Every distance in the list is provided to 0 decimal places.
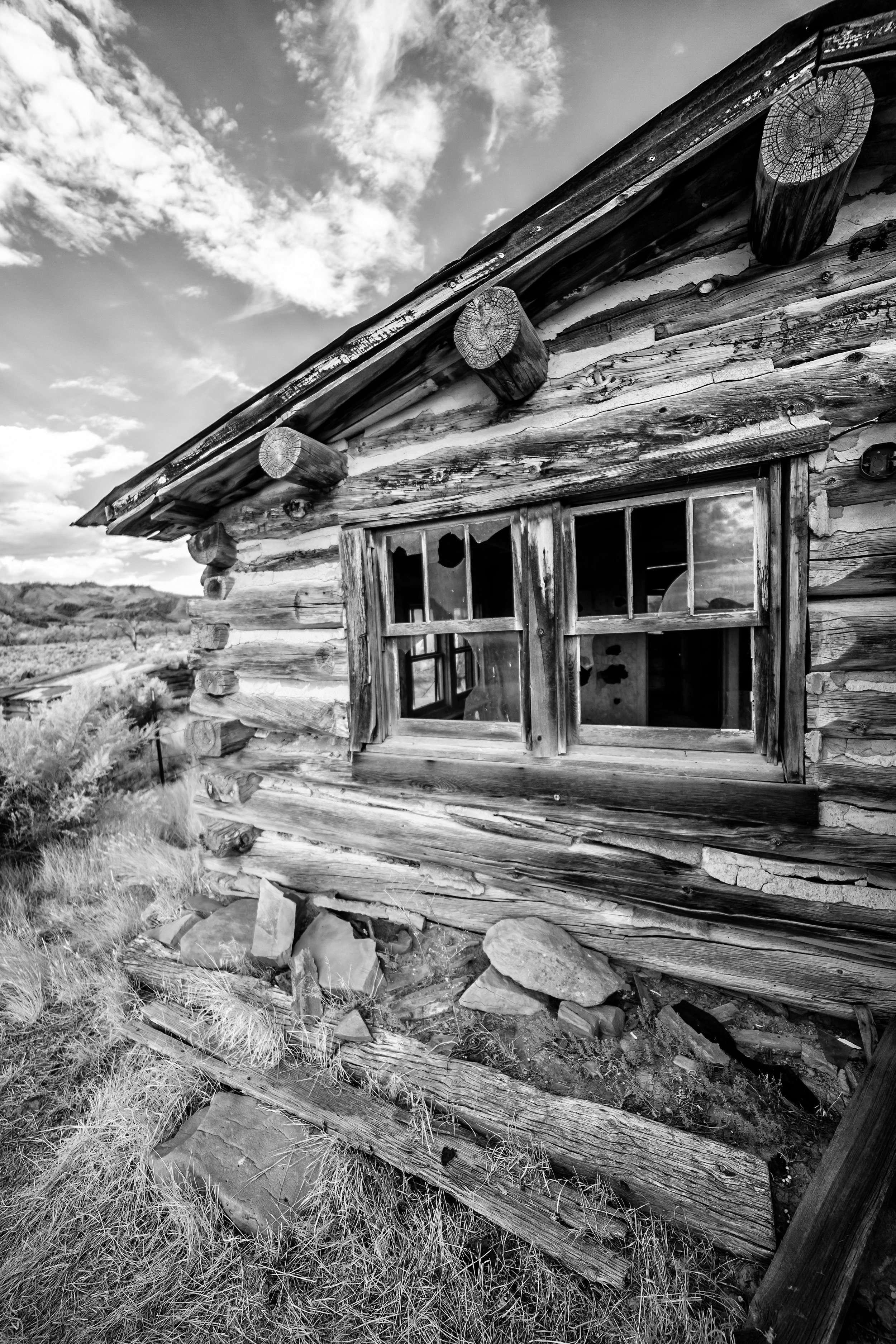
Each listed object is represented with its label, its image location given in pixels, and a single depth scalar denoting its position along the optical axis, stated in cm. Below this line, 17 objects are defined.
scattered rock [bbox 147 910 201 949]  396
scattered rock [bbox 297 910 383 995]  330
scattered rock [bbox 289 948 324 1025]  311
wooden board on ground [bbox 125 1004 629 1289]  199
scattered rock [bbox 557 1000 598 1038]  279
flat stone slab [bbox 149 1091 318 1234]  235
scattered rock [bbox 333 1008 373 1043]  290
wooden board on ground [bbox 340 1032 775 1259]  195
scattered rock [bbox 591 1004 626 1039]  280
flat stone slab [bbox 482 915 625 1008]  295
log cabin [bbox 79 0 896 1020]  241
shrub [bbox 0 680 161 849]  592
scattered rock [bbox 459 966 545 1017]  298
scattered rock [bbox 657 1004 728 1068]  260
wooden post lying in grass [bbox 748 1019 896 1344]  149
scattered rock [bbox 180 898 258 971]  364
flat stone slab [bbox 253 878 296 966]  351
